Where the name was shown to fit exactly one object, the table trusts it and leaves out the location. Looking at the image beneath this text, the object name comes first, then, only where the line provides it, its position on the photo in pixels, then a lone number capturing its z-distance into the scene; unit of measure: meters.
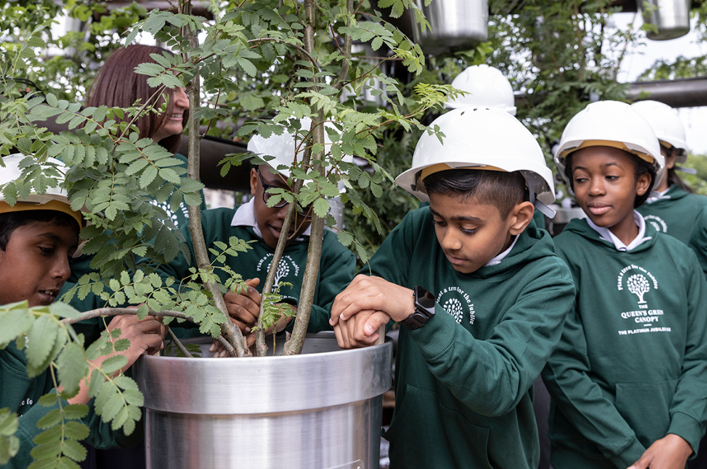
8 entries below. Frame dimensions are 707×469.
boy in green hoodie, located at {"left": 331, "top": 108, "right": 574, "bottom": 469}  1.21
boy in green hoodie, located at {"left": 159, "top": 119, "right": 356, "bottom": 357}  1.57
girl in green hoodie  1.62
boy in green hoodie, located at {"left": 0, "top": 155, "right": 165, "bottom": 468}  1.16
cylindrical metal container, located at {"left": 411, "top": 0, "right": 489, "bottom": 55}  1.86
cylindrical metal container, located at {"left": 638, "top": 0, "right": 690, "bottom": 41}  3.39
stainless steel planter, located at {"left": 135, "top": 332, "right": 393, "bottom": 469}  0.85
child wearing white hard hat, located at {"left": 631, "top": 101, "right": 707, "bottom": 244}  2.51
